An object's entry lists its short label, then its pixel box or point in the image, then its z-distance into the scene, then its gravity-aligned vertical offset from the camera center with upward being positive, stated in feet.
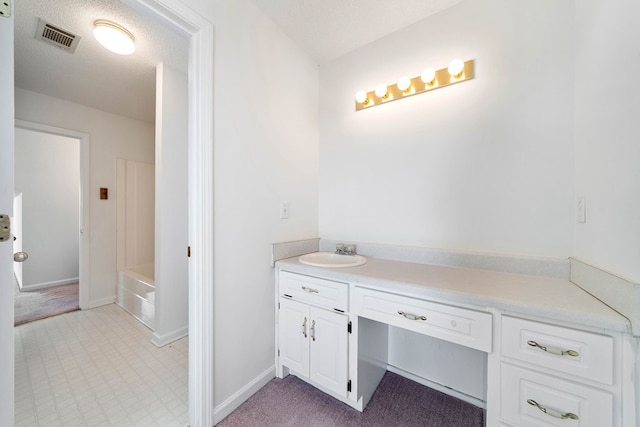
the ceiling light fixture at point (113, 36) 5.08 +3.93
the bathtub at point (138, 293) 7.38 -2.87
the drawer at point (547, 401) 2.42 -2.12
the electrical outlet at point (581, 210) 3.41 +0.04
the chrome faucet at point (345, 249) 5.62 -0.92
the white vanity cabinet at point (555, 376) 2.40 -1.84
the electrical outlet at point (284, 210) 5.54 +0.04
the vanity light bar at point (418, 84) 4.55 +2.79
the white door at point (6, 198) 2.20 +0.13
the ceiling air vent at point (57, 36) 5.21 +4.13
